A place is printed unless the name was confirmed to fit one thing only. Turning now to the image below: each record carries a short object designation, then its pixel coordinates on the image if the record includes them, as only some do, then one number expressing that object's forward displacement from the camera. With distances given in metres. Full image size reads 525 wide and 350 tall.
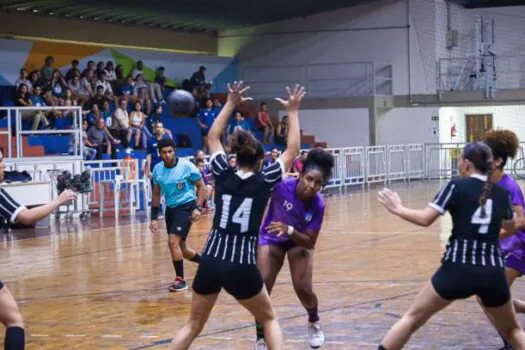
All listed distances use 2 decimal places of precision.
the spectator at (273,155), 24.59
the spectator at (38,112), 26.42
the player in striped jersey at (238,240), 7.30
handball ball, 12.22
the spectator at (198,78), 36.66
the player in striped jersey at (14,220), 7.32
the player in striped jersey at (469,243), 7.02
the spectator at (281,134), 36.22
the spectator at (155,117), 31.45
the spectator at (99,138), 27.75
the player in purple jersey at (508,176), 8.22
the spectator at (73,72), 30.11
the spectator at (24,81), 27.83
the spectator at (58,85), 28.72
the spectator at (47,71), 28.95
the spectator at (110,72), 31.84
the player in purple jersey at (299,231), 8.41
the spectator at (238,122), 33.44
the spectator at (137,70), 33.68
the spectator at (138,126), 29.48
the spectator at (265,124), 36.00
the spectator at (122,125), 29.03
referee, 12.73
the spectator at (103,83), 30.64
